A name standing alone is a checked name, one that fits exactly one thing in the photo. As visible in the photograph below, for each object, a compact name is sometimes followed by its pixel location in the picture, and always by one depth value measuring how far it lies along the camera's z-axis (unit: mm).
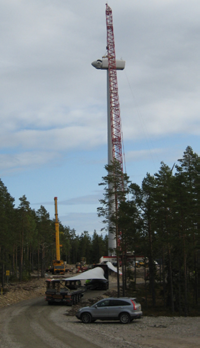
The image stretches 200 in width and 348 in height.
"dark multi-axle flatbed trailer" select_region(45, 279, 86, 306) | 33938
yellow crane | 76375
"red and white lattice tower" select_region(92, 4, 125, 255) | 86625
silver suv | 23641
